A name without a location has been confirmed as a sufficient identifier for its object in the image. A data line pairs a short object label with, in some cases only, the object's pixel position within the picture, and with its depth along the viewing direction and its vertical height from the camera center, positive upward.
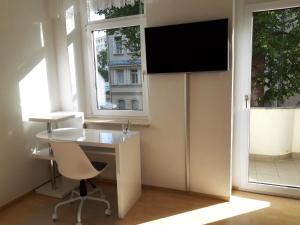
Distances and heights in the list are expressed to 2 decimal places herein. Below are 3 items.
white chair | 2.25 -0.66
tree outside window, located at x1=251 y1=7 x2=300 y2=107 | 2.58 +0.27
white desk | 2.41 -0.60
